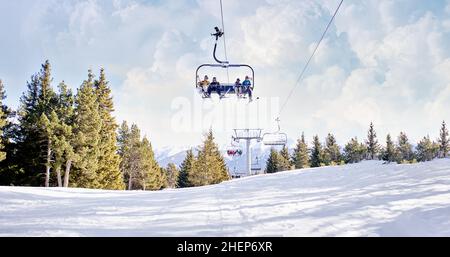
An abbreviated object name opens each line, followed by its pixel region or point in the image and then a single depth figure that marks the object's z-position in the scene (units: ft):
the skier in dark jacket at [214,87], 60.95
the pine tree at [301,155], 256.32
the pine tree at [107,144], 131.54
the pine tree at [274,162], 252.83
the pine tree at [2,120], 99.28
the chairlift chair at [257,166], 161.82
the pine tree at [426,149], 344.39
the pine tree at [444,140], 331.96
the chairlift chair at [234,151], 139.85
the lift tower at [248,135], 118.52
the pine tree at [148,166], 179.56
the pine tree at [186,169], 212.39
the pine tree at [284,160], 252.85
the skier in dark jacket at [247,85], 59.77
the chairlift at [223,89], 60.18
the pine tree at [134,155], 178.40
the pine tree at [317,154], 234.38
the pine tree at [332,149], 252.01
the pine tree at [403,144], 332.76
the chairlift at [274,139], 121.69
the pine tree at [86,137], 112.47
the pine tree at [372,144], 288.10
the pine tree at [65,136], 106.42
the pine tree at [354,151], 290.15
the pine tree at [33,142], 110.11
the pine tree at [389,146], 303.76
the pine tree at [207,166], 169.78
